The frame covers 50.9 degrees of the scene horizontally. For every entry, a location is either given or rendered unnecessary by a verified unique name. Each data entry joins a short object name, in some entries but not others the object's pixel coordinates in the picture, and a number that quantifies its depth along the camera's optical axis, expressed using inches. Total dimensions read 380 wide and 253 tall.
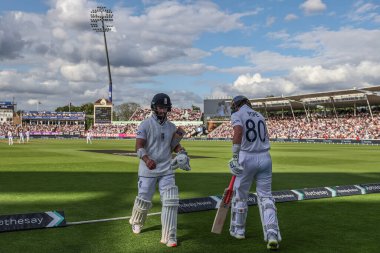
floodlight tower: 3777.1
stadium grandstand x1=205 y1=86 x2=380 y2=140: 2437.6
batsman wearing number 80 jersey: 233.1
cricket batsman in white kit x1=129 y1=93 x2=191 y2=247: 234.4
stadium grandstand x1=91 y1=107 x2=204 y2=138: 3720.5
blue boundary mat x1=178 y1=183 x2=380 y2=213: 331.8
